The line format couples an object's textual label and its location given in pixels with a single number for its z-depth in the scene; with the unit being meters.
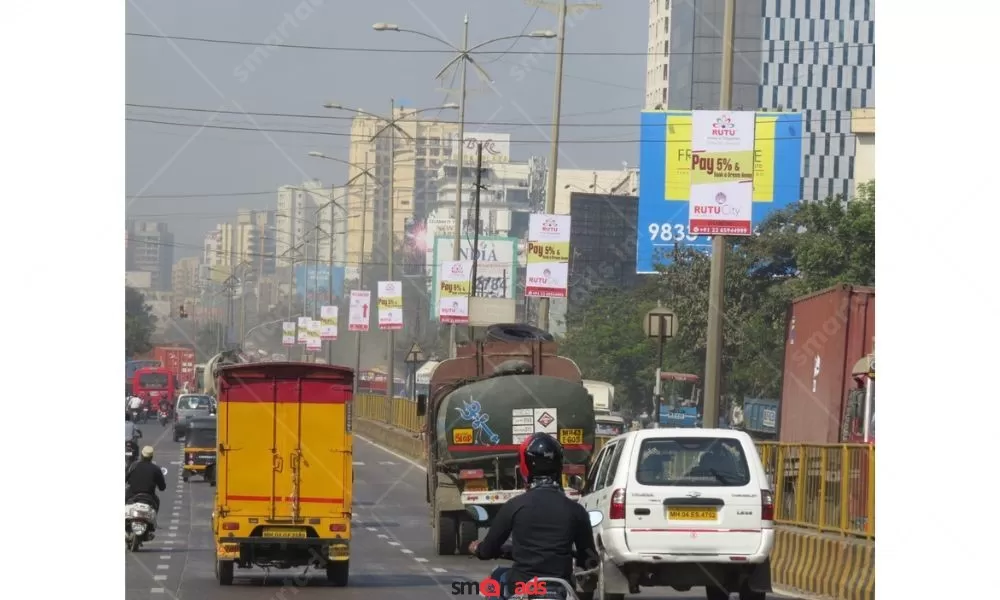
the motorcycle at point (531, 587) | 8.54
